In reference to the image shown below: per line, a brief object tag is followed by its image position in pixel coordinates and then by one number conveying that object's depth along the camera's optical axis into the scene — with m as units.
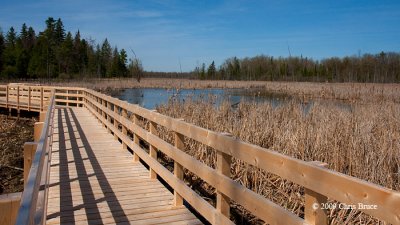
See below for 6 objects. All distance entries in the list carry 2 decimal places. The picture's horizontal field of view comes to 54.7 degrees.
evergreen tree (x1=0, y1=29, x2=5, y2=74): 56.25
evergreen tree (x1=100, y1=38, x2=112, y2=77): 73.81
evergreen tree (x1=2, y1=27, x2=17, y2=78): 54.28
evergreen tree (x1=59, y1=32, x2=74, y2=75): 64.00
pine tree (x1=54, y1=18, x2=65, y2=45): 71.50
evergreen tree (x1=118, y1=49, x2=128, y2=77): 74.59
